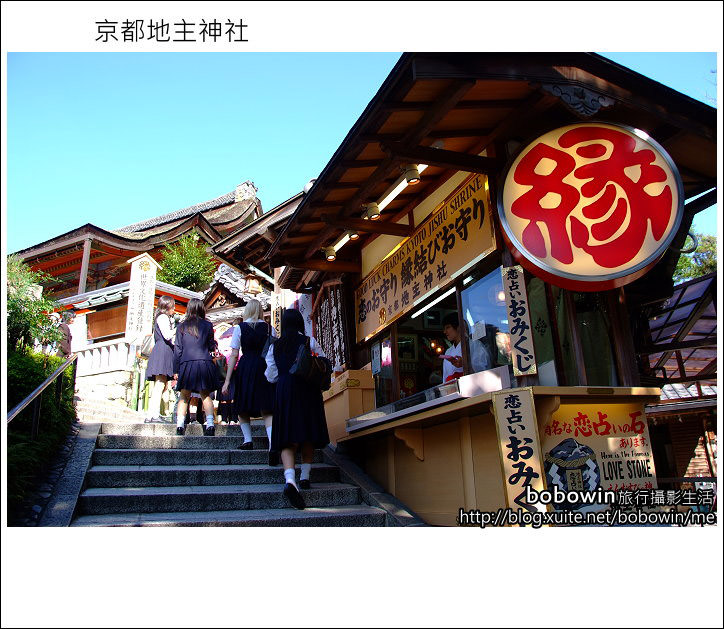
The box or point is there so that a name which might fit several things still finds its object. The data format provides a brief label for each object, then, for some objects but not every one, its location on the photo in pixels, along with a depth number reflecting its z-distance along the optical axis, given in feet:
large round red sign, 18.62
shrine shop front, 18.76
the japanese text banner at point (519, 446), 18.02
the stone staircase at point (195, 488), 20.02
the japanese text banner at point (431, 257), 23.45
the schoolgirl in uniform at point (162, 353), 31.24
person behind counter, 25.80
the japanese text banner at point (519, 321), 19.61
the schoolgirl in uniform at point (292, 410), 22.57
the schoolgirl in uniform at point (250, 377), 26.76
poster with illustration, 19.58
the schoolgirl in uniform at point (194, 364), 28.22
